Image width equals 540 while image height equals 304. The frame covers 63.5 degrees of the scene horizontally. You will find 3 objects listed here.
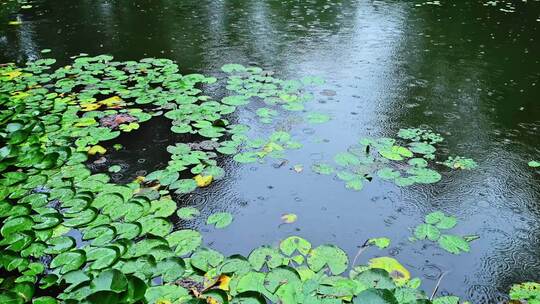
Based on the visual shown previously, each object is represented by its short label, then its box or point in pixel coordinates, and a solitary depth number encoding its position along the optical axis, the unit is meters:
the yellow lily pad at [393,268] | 1.80
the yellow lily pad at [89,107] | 3.37
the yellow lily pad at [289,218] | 2.21
